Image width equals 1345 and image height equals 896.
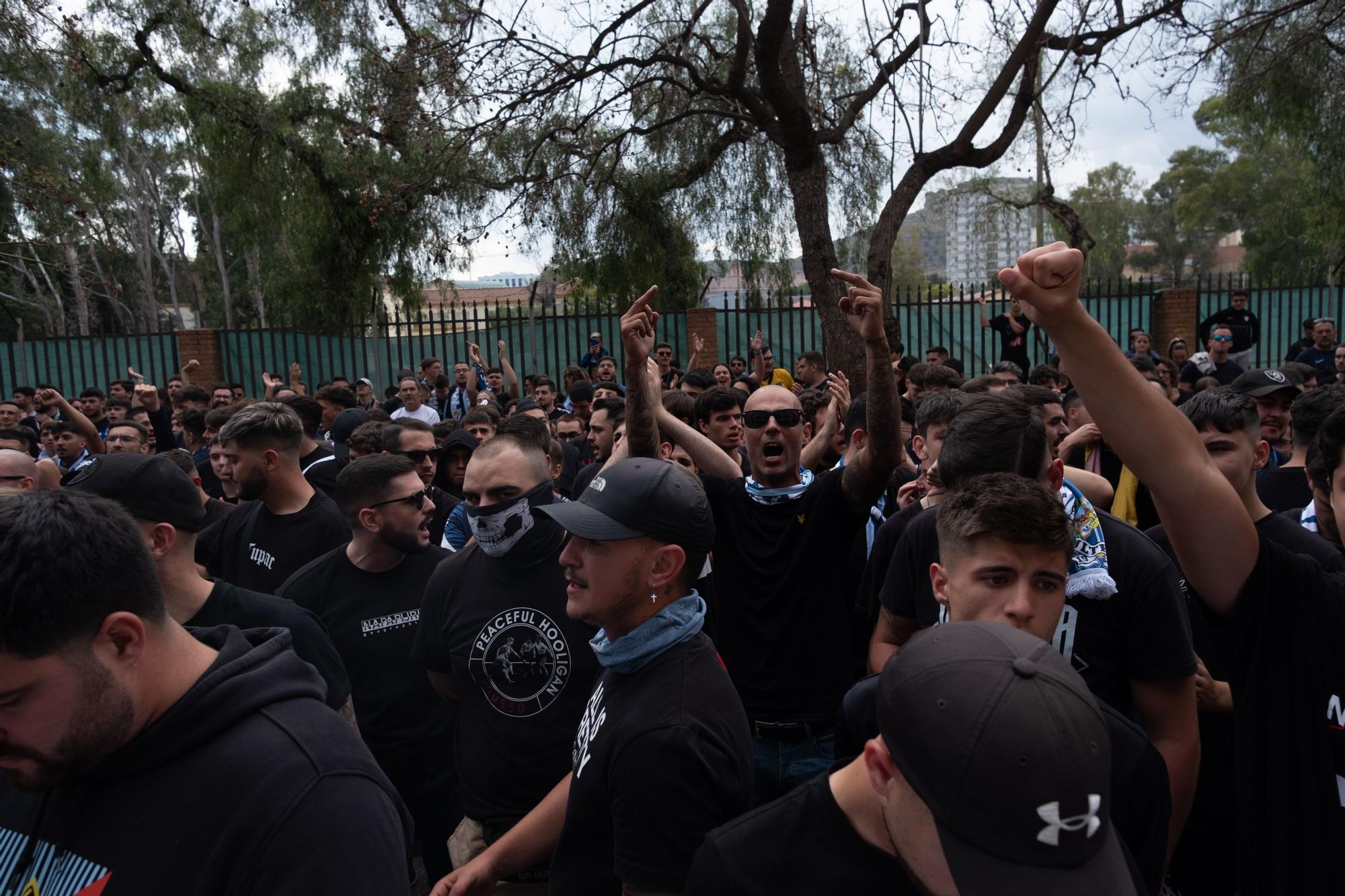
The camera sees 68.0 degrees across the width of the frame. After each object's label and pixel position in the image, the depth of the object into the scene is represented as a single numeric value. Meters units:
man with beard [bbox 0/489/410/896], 1.54
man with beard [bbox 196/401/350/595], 4.56
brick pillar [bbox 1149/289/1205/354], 18.84
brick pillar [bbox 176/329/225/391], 18.59
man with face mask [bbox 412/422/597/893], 3.11
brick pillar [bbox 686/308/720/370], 18.16
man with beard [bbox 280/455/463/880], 3.87
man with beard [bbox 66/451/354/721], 2.98
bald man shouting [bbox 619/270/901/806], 3.85
